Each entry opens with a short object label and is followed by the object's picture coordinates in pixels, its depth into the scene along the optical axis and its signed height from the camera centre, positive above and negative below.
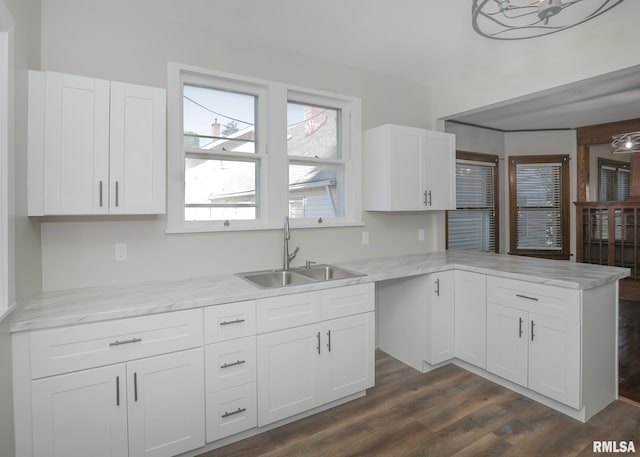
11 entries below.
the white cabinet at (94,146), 1.85 +0.44
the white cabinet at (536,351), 2.29 -0.89
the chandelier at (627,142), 4.09 +1.02
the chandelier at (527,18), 2.26 +1.40
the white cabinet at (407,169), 3.16 +0.52
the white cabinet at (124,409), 1.63 -0.90
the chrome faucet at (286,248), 2.82 -0.18
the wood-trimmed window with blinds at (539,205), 5.25 +0.28
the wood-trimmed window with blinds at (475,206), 4.65 +0.25
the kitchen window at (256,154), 2.61 +0.57
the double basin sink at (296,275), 2.69 -0.39
